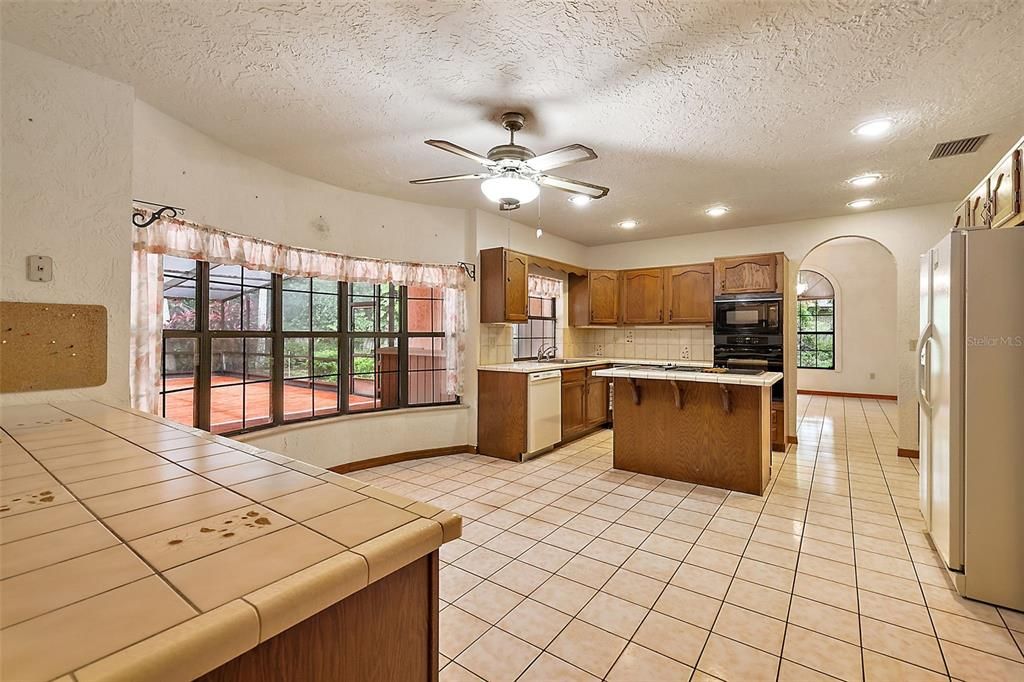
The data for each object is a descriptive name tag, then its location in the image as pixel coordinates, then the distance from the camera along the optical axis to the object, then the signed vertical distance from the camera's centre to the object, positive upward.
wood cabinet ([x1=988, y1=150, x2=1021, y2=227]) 2.36 +0.80
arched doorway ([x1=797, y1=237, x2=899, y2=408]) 8.40 +0.35
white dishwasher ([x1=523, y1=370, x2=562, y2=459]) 4.55 -0.73
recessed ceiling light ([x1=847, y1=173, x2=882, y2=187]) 3.74 +1.31
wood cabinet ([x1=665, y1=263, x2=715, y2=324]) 5.60 +0.57
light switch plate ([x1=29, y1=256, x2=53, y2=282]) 2.06 +0.32
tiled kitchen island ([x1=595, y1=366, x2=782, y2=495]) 3.56 -0.71
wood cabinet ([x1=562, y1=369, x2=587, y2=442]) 5.22 -0.74
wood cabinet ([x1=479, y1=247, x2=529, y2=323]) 4.69 +0.56
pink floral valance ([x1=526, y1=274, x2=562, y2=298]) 5.81 +0.69
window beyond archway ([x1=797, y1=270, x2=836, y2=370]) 8.98 +0.36
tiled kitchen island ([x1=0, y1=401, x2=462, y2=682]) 0.54 -0.34
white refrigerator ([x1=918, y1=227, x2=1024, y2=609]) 2.10 -0.35
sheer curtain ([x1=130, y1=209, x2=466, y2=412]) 2.58 +0.55
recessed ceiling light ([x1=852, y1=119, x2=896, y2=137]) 2.79 +1.30
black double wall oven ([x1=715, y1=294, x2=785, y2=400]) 4.96 +0.07
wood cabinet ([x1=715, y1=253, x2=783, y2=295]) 5.01 +0.72
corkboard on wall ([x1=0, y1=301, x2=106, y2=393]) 1.98 -0.03
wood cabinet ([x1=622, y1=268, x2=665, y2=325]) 5.97 +0.56
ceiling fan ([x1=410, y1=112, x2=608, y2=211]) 2.47 +0.96
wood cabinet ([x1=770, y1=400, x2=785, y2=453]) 4.87 -0.91
